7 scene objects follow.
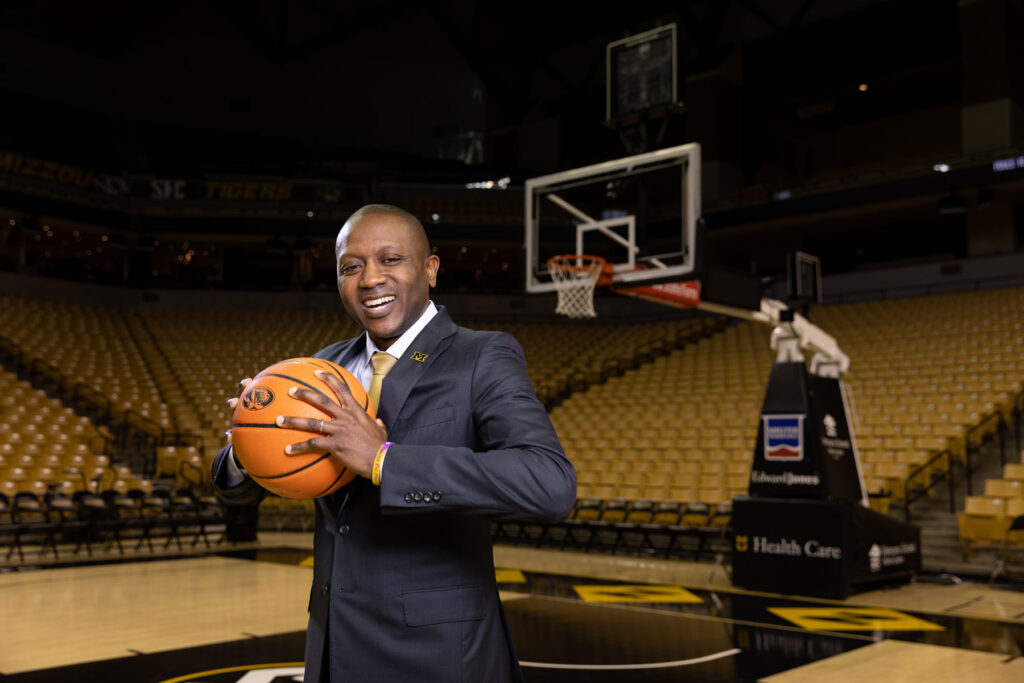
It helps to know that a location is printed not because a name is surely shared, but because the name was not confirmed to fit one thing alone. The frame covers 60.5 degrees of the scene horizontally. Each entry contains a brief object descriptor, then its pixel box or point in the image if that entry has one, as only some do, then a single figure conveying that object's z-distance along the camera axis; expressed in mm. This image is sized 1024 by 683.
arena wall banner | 19703
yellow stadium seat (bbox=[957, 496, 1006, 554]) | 8875
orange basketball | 1600
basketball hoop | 8406
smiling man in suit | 1518
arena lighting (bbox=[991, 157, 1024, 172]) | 15383
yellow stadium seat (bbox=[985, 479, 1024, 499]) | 9180
